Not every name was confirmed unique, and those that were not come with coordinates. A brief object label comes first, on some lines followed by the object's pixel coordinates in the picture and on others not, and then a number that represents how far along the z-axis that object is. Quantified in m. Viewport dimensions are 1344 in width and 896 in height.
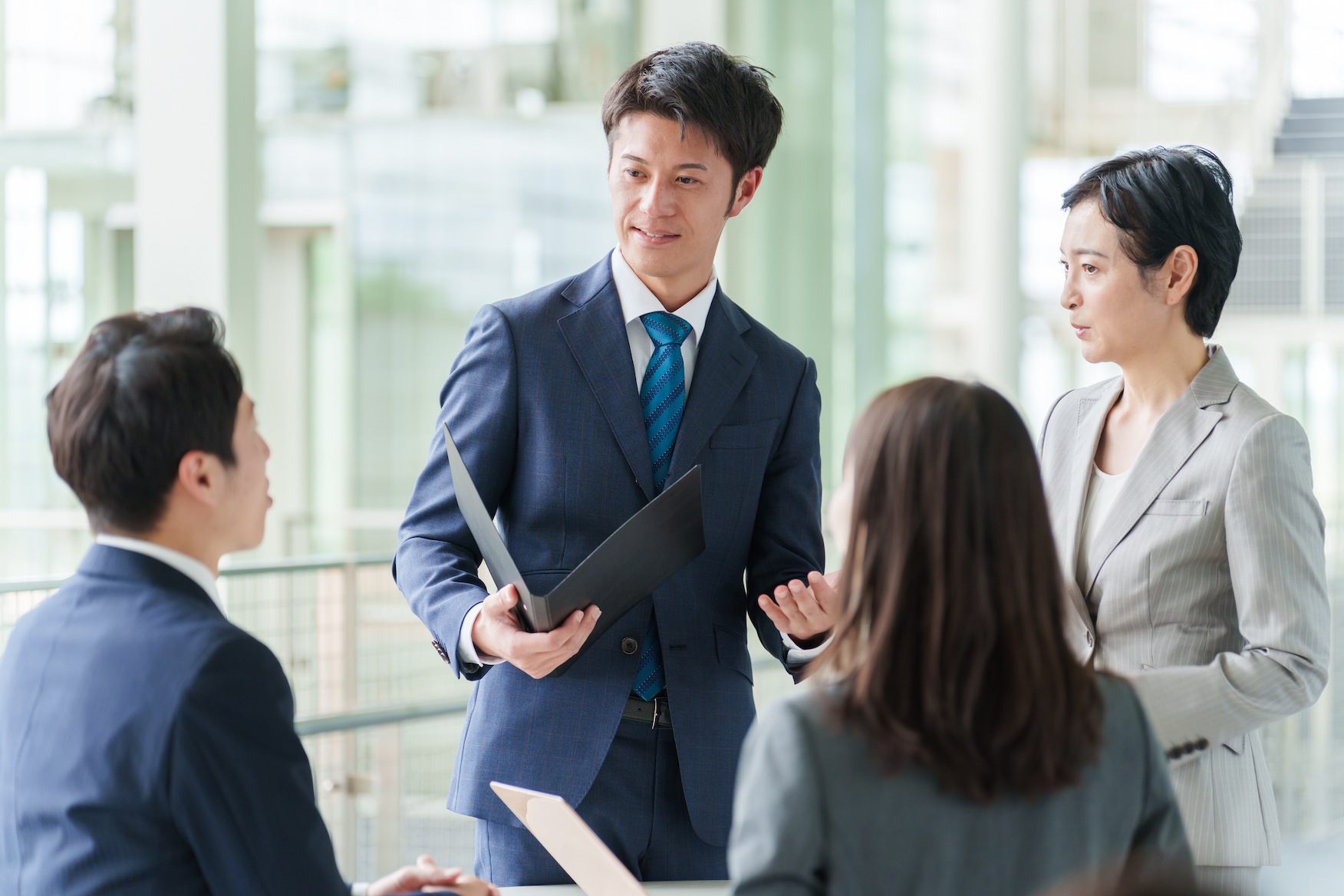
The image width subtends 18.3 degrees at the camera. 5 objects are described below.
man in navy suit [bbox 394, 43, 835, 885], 4.31
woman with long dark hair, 3.83
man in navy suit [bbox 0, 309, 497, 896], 3.92
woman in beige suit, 4.22
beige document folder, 3.97
